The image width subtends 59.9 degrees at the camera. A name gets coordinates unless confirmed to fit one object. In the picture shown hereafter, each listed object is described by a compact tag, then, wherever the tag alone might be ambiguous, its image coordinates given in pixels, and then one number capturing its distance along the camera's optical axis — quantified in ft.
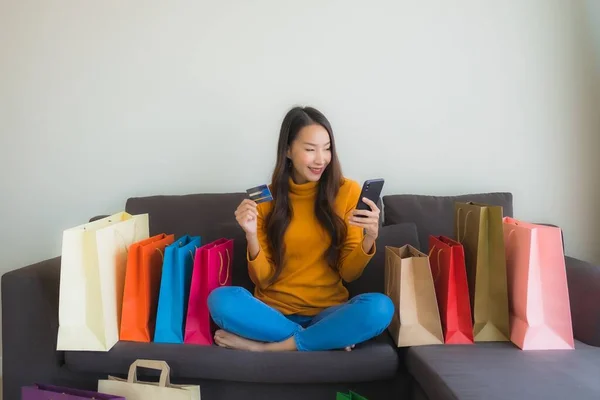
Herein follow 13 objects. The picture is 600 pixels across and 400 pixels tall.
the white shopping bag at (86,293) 5.09
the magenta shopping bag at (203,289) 5.32
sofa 4.50
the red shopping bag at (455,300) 5.06
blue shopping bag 5.29
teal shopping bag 4.51
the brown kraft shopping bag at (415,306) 5.03
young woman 5.55
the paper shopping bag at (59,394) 4.59
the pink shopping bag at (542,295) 4.84
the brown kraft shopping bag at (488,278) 5.11
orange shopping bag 5.32
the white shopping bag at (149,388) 4.63
